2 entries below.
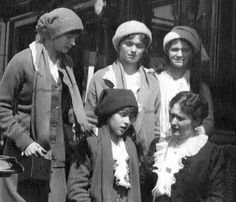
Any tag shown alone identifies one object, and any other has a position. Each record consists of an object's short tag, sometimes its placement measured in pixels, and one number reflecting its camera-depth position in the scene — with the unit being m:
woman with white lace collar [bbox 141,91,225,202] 3.54
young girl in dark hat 3.62
